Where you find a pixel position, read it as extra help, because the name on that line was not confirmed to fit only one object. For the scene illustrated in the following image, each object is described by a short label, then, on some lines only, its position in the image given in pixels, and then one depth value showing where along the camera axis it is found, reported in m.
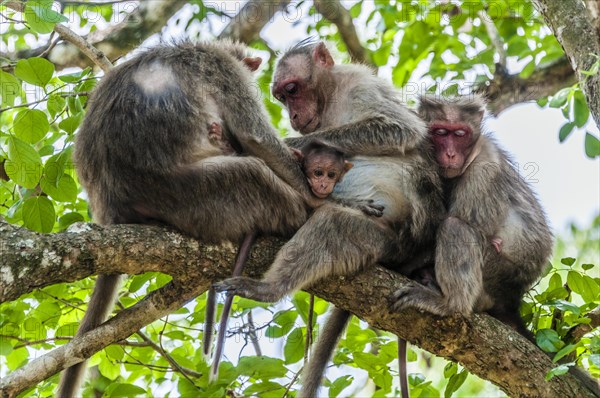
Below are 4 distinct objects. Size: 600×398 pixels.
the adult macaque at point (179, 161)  9.23
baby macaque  10.02
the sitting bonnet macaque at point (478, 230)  9.60
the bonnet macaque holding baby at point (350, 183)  9.28
